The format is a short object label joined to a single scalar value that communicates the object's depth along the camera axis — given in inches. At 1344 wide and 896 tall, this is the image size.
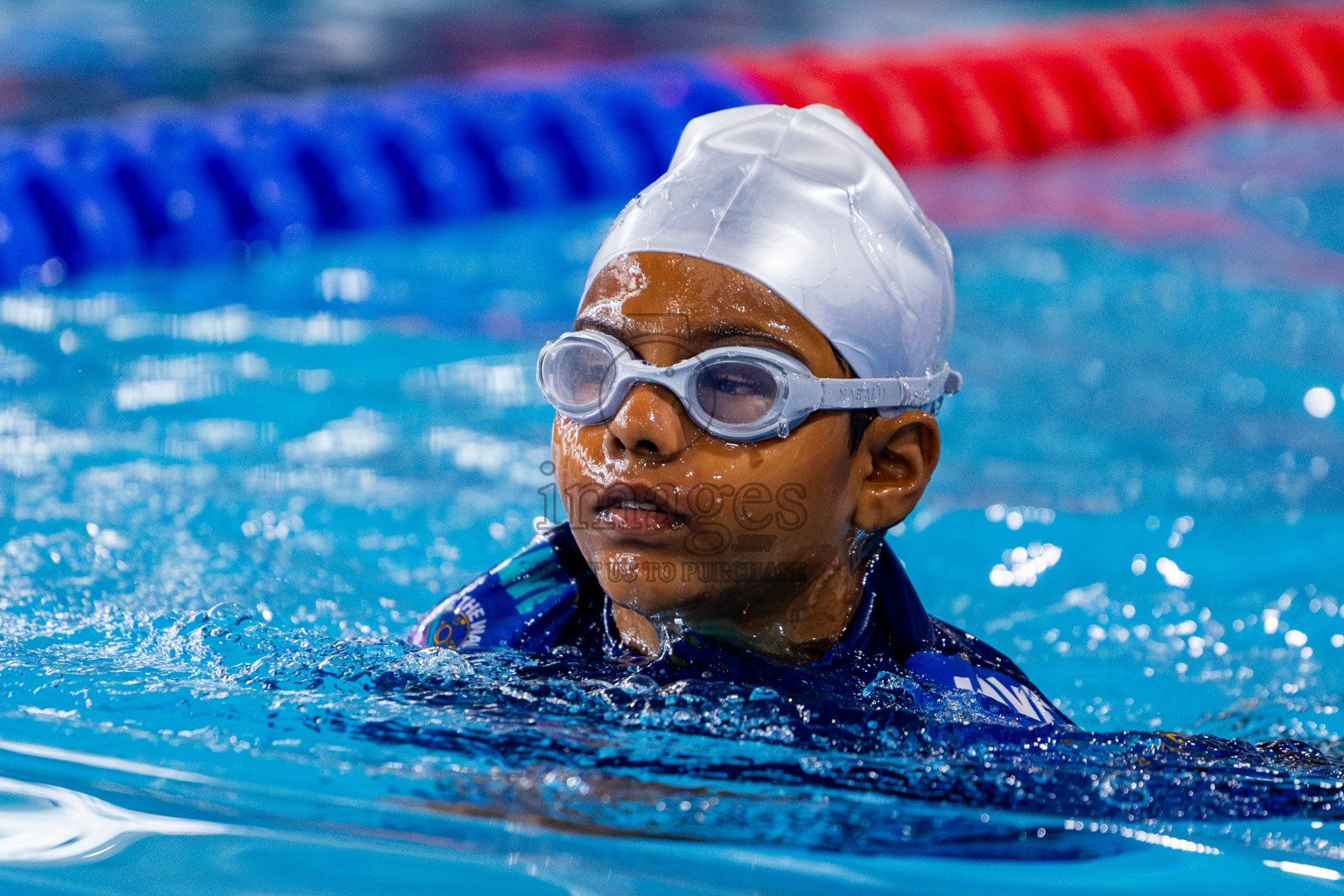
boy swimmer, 146.9
